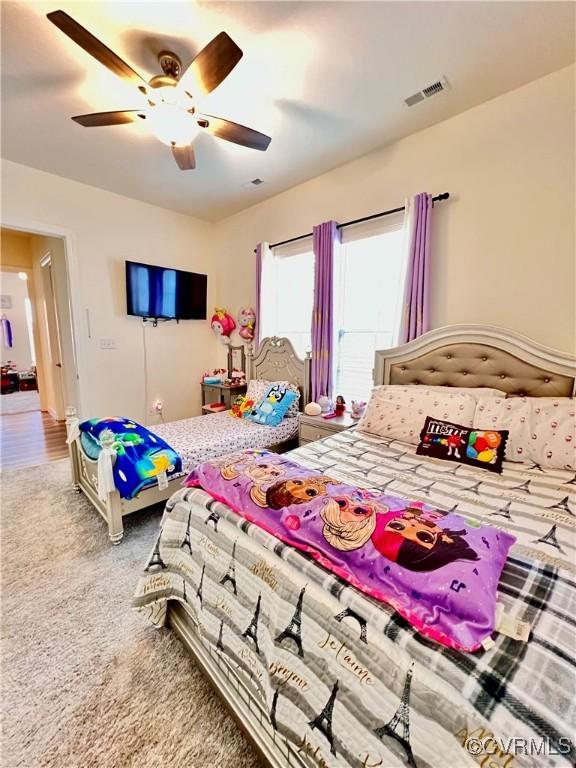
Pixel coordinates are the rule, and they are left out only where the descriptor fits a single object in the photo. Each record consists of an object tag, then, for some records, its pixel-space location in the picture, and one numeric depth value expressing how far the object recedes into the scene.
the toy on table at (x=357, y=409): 2.76
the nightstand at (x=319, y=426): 2.63
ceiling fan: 1.35
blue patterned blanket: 2.00
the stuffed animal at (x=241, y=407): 3.33
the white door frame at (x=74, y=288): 3.07
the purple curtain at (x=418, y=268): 2.38
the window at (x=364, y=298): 2.72
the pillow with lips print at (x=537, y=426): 1.66
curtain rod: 2.33
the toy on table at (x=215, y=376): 4.07
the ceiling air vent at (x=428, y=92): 1.93
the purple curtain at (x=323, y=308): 2.96
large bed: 0.60
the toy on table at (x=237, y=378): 3.95
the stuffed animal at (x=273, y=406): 3.05
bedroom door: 4.49
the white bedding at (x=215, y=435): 2.42
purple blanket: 0.73
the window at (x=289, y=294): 3.39
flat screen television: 3.59
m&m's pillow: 1.70
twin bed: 2.14
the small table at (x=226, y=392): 3.89
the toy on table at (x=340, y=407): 2.93
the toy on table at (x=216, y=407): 3.83
